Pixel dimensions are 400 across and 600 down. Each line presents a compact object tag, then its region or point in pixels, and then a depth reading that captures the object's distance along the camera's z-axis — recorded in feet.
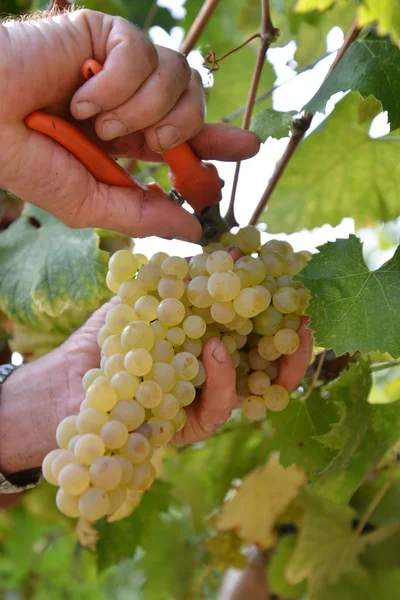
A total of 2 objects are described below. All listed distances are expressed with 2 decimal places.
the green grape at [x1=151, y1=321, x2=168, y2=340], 2.12
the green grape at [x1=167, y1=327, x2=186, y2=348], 2.14
